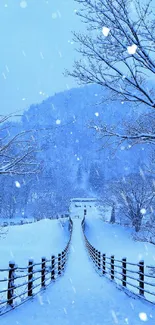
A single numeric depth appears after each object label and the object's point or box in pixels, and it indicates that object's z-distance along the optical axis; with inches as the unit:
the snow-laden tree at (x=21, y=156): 292.4
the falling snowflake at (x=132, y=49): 321.1
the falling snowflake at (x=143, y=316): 312.9
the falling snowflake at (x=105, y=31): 342.8
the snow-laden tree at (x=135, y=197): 2111.2
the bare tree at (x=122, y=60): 325.4
